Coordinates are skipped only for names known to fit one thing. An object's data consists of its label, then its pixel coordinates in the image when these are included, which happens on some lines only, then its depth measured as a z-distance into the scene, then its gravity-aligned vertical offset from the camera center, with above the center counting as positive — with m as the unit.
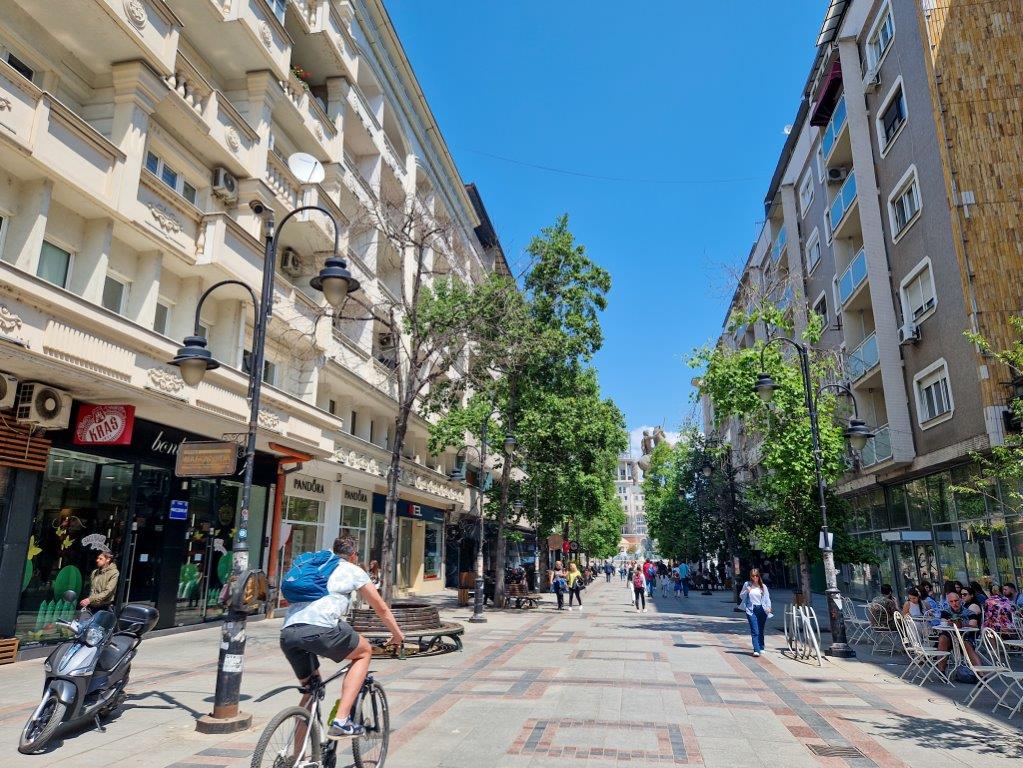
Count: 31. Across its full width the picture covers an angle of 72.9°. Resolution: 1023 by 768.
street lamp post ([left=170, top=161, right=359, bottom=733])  6.64 +1.12
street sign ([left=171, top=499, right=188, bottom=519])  14.44 +0.94
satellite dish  9.32 +5.18
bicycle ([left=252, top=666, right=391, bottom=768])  4.19 -1.14
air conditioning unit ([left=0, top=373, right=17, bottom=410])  10.39 +2.41
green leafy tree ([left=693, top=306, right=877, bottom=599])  17.00 +2.79
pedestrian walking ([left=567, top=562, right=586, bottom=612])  25.23 -0.74
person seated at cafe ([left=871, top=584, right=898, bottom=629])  13.99 -0.88
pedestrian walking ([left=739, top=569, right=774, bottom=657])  12.72 -0.89
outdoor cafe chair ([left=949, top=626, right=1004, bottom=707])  8.27 -1.34
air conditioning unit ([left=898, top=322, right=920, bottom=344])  20.04 +6.45
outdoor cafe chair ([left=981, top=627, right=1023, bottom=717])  8.02 -1.57
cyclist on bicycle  4.64 -0.53
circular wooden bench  11.28 -1.15
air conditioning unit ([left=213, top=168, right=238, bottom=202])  15.47 +8.14
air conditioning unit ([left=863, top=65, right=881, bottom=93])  22.36 +15.25
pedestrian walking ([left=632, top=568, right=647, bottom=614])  24.88 -1.00
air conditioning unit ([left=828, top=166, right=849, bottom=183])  26.06 +14.14
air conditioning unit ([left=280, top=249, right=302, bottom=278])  19.66 +8.15
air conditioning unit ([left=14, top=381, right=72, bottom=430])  10.70 +2.28
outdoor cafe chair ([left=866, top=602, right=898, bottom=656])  13.69 -1.30
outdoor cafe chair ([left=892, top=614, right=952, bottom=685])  10.00 -1.44
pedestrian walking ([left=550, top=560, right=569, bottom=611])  24.73 -0.90
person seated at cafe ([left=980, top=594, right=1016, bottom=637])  12.38 -0.95
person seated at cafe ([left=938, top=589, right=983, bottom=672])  11.58 -0.99
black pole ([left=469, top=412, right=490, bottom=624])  19.06 -0.48
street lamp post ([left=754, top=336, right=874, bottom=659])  13.27 +0.62
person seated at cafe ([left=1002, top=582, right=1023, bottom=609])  13.35 -0.69
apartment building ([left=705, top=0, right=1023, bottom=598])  17.20 +8.61
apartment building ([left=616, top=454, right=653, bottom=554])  142.75 +11.59
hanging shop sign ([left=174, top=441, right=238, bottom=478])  7.70 +1.07
